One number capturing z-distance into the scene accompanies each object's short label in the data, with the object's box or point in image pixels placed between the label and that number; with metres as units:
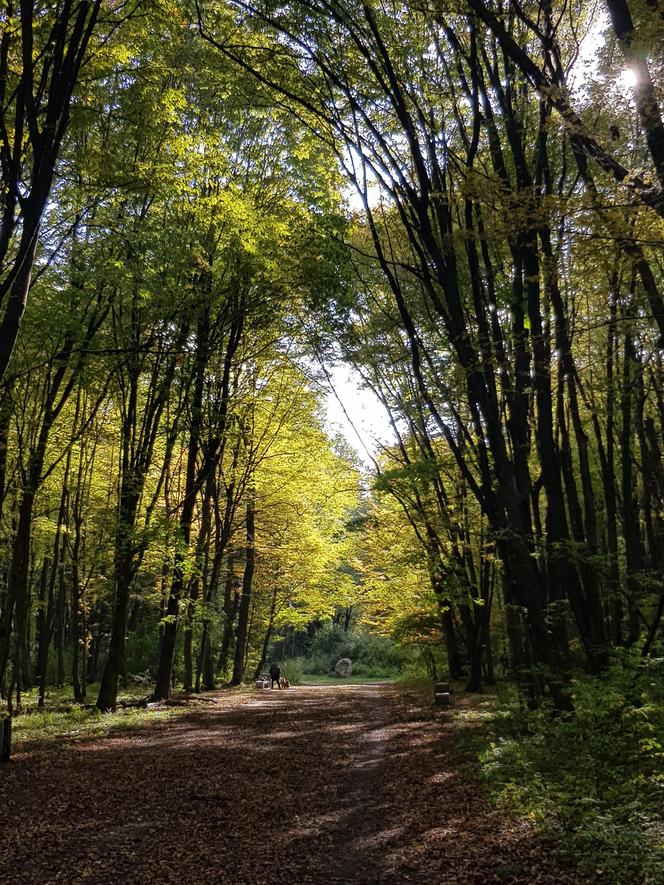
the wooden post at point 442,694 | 13.15
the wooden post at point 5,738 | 7.80
